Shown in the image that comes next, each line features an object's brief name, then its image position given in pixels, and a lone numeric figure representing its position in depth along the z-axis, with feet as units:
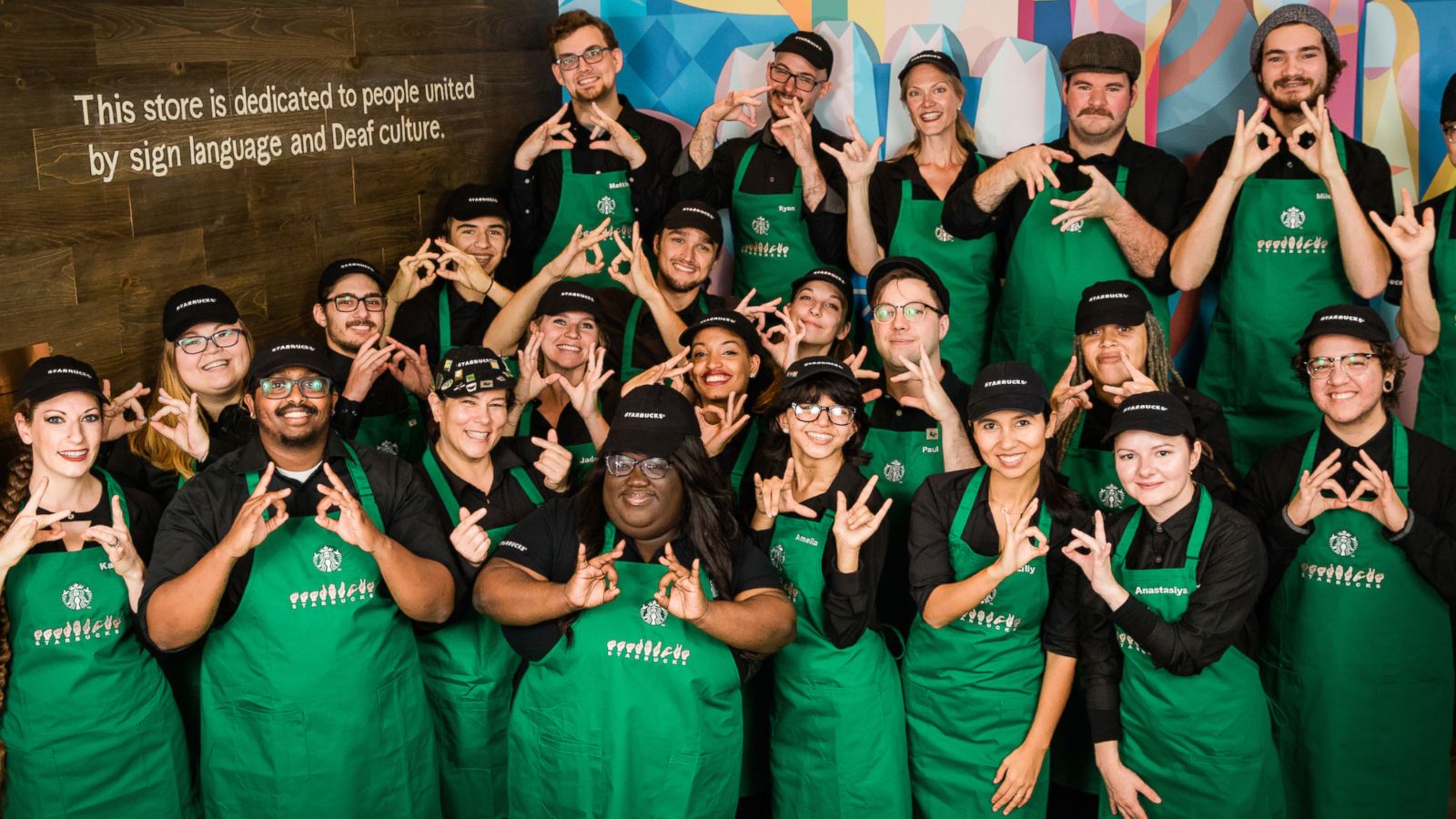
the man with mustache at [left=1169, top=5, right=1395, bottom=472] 14.93
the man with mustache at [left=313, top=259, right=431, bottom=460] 14.85
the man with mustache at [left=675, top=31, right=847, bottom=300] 17.67
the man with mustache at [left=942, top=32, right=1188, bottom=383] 15.72
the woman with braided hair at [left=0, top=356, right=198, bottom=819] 12.09
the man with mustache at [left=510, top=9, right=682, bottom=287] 18.15
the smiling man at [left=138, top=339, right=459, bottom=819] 11.93
